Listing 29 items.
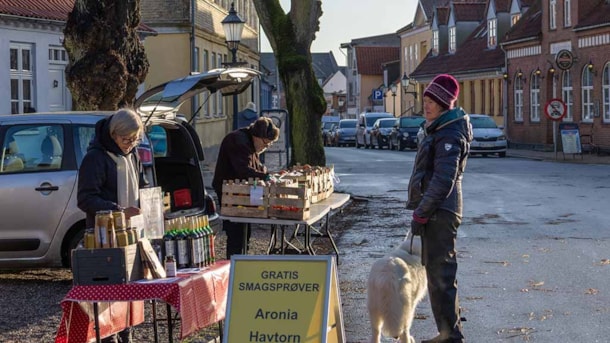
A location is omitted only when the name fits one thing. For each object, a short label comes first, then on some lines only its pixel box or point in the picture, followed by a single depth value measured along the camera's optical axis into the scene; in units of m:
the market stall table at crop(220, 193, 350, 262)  10.94
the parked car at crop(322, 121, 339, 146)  74.00
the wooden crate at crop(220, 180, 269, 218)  11.02
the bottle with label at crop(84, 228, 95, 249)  7.32
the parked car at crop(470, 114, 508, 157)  45.03
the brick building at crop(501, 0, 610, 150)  44.78
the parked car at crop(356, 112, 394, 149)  62.25
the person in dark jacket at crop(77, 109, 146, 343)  7.89
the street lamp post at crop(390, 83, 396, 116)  85.66
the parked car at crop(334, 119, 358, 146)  69.44
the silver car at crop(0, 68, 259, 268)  11.70
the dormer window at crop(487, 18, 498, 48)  62.06
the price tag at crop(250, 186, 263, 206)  10.99
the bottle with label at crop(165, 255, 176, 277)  7.57
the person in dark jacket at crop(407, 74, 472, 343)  8.33
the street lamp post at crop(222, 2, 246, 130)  25.98
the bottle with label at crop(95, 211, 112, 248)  7.29
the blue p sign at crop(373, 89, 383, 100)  91.88
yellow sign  6.92
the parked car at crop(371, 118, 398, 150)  58.12
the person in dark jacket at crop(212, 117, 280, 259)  11.88
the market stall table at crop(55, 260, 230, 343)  7.19
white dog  8.02
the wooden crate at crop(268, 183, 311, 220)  10.88
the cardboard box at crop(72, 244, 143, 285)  7.18
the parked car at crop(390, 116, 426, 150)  53.56
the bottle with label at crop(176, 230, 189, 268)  7.81
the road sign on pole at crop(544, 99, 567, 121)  42.34
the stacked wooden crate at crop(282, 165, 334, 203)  12.02
